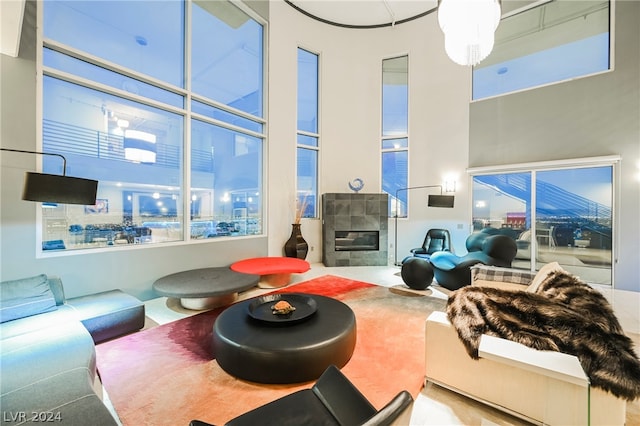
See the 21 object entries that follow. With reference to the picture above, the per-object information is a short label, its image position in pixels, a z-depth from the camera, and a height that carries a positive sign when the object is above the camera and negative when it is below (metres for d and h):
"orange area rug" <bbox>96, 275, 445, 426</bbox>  1.83 -1.37
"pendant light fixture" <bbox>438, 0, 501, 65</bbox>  2.28 +1.69
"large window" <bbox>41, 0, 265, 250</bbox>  3.40 +1.51
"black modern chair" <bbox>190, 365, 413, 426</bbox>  1.27 -1.02
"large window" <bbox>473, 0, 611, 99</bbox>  5.01 +3.48
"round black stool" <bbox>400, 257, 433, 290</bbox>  4.38 -1.03
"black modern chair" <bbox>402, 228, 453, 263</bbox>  6.14 -0.73
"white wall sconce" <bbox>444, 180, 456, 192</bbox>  6.34 +0.66
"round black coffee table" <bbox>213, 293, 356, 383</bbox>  1.99 -1.06
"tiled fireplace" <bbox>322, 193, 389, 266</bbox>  6.54 -0.37
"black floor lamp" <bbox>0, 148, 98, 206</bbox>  2.38 +0.20
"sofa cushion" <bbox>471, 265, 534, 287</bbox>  2.85 -0.72
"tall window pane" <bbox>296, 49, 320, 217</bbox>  6.81 +2.03
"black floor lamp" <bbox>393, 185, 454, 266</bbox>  5.87 +0.27
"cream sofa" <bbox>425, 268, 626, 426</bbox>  1.44 -1.08
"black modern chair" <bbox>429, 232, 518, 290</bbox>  4.35 -0.81
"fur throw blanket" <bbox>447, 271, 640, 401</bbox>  1.39 -0.72
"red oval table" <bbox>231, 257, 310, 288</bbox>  4.49 -1.00
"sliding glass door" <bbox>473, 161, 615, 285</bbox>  4.89 -0.01
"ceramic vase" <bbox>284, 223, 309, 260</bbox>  6.15 -0.79
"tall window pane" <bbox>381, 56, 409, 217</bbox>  7.07 +2.25
